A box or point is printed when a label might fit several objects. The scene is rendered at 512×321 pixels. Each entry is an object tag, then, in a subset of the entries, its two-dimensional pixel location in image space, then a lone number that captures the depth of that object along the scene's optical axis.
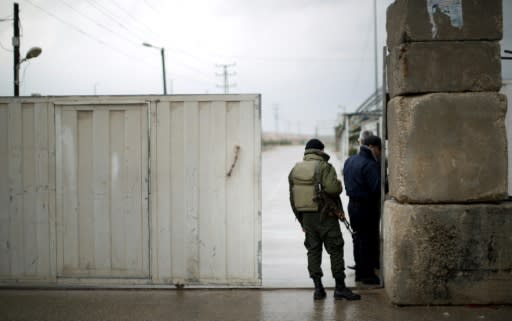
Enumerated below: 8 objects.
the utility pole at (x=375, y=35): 27.53
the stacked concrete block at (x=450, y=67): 5.66
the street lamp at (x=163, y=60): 39.42
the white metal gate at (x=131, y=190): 6.47
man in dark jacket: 6.75
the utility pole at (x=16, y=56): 20.88
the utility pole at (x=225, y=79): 65.36
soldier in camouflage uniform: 5.97
